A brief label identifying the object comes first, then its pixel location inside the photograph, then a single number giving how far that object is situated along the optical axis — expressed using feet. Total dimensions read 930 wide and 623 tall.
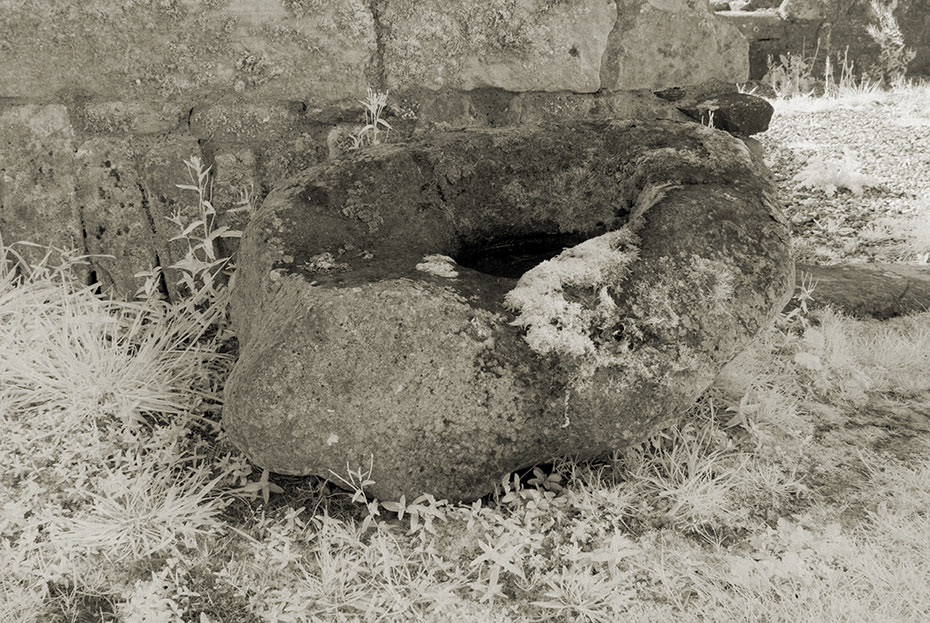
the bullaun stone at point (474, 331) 5.74
